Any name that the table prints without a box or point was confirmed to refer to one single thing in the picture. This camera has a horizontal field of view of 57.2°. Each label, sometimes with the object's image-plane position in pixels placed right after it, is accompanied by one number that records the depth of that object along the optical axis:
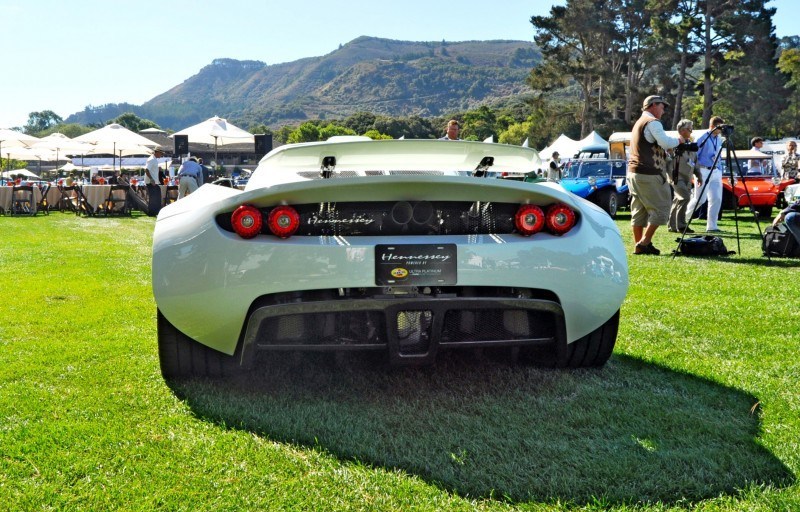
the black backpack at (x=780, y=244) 7.77
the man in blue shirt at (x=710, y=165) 10.36
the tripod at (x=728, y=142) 7.10
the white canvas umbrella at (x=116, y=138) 25.69
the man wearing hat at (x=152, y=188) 19.41
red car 14.52
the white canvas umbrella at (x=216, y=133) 24.31
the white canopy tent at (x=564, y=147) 32.85
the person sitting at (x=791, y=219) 7.68
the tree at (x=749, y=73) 46.94
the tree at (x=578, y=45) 57.38
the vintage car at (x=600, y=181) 16.39
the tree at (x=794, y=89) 53.03
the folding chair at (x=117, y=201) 19.80
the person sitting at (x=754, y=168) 16.67
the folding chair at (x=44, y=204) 21.92
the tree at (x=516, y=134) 88.00
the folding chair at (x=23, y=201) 20.25
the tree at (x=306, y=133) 129.25
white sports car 2.62
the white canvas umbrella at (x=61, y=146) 27.05
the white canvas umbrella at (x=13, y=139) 28.03
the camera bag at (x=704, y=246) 8.11
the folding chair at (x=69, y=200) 21.72
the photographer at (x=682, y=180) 10.03
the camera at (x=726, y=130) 7.07
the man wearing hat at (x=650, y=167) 7.77
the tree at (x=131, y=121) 170.50
